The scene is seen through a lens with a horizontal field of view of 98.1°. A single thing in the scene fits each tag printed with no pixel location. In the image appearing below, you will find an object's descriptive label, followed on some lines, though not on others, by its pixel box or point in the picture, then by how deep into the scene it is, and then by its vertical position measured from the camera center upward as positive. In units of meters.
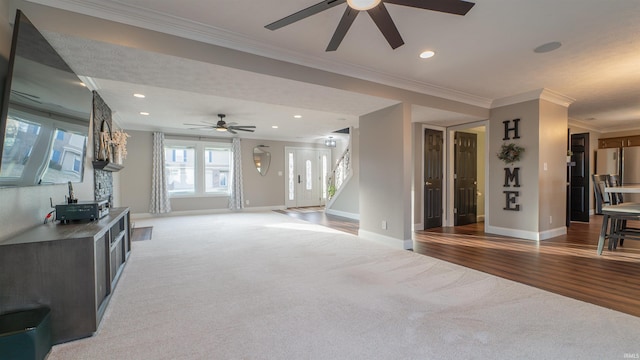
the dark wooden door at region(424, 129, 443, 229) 5.82 +0.00
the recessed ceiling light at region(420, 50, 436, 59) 3.19 +1.45
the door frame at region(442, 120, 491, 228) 6.09 +0.07
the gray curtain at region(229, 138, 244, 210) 8.72 +0.01
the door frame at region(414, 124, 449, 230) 5.73 +0.00
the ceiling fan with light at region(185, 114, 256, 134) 5.95 +1.18
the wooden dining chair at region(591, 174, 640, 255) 3.56 -0.59
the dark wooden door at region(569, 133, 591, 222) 6.36 -0.02
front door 9.83 +0.11
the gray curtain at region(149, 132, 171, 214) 7.61 +0.00
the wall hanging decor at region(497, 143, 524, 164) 4.86 +0.44
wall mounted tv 1.83 +0.51
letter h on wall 4.89 +0.87
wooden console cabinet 1.79 -0.65
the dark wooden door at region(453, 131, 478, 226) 6.19 -0.01
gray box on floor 1.56 -0.89
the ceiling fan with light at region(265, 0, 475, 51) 1.86 +1.18
